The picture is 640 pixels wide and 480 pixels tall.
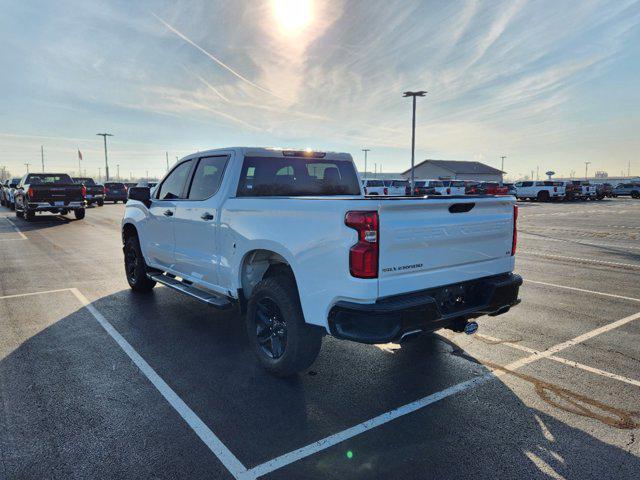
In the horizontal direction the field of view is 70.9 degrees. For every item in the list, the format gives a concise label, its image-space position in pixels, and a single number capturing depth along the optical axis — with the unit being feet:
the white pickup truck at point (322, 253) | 10.35
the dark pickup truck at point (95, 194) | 99.50
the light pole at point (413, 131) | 118.39
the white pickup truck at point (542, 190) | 135.13
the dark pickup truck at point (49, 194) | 60.67
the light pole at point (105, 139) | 200.03
